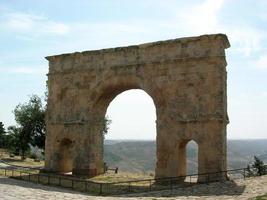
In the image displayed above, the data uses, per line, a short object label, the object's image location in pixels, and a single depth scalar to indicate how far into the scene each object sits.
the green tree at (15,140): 44.47
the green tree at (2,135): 55.19
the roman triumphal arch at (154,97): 23.94
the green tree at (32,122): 42.88
